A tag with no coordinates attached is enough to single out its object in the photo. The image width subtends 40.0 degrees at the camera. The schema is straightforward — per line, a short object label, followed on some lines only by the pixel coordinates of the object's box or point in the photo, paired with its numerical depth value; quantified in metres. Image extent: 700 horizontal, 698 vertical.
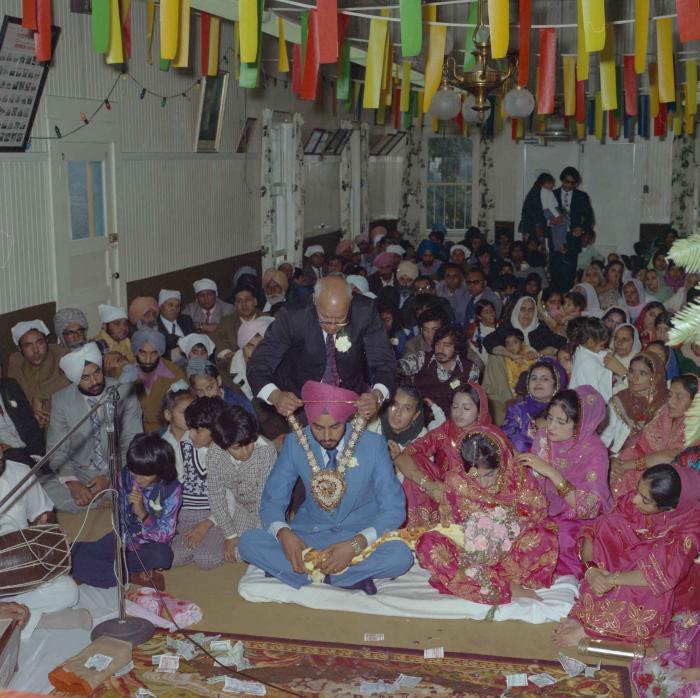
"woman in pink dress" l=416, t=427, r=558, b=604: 4.13
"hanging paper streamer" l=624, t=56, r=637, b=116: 7.21
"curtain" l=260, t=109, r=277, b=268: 10.23
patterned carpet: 3.44
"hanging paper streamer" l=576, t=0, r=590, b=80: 4.61
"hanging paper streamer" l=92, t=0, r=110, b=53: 4.46
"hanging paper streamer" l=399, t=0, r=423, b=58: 4.04
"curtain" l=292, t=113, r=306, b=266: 11.09
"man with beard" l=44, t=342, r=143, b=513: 5.32
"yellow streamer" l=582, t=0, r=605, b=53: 4.05
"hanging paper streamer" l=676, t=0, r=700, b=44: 3.66
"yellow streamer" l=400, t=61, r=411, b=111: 7.35
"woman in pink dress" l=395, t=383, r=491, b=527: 4.84
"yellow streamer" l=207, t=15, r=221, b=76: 6.32
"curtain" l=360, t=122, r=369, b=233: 14.15
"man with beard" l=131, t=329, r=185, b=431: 6.12
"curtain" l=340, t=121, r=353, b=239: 13.98
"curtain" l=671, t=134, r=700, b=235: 14.44
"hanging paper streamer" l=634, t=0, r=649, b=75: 4.46
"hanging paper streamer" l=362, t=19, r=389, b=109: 5.20
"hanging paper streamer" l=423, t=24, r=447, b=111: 5.69
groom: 4.24
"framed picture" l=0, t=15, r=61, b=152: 5.75
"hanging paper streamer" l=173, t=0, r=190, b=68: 4.93
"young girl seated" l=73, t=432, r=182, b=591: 4.36
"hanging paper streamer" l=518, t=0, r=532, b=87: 4.65
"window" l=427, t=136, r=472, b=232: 15.45
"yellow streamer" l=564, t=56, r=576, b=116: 7.70
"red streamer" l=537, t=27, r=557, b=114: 5.64
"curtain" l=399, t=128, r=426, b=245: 15.47
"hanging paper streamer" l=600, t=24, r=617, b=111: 5.83
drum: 3.74
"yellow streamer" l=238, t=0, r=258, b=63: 4.20
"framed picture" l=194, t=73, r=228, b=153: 8.73
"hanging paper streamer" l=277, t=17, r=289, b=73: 5.48
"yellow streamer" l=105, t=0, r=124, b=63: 4.82
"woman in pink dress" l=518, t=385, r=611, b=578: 4.36
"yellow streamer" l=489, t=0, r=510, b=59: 4.03
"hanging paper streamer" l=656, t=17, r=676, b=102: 5.63
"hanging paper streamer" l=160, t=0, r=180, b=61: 4.26
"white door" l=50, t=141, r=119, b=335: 6.78
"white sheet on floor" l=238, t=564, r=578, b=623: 4.02
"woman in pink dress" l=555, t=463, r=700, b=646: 3.68
